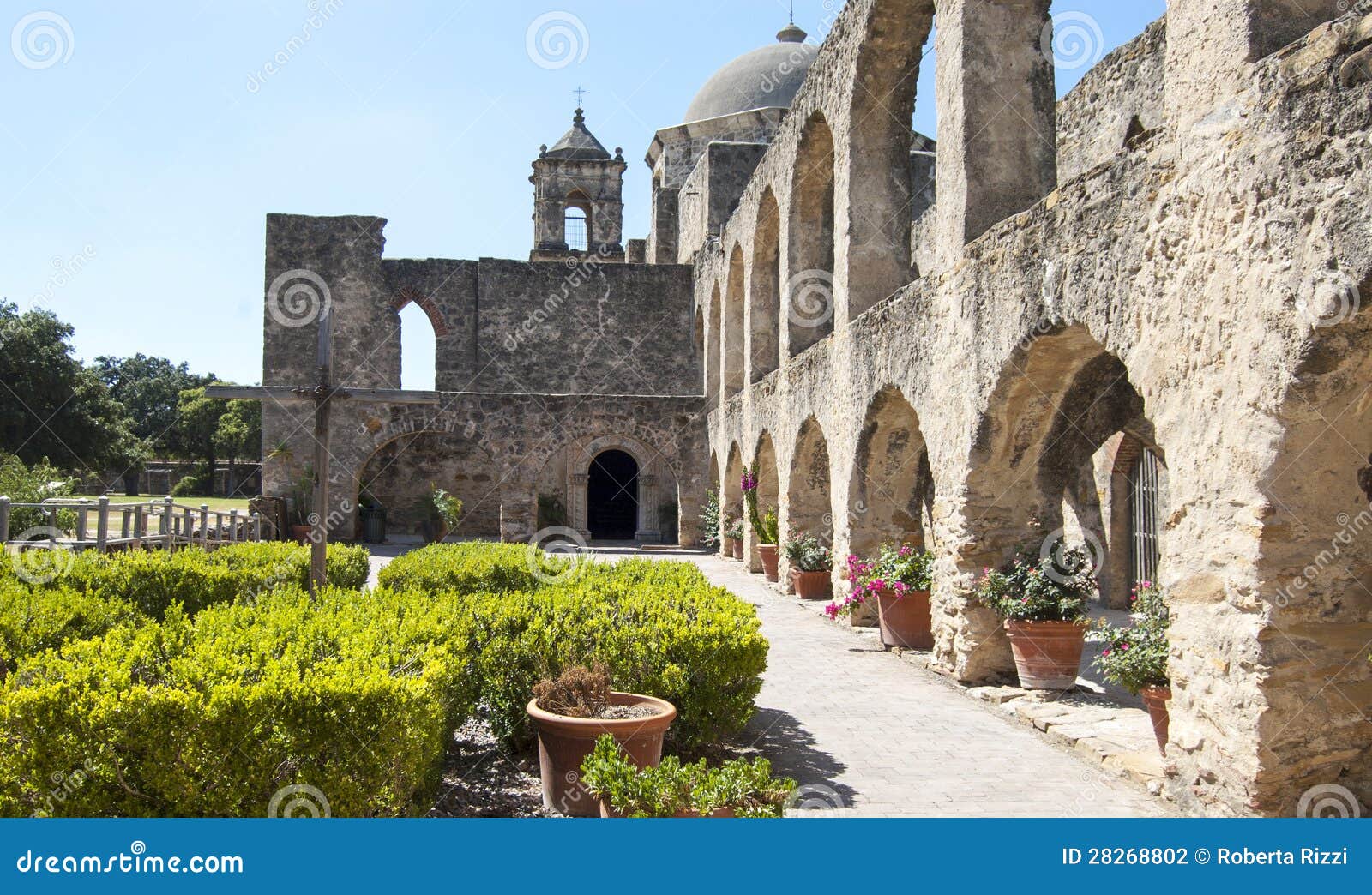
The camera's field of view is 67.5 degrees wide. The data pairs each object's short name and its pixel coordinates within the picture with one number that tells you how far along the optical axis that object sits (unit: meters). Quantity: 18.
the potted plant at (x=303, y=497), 20.00
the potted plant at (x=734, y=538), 17.89
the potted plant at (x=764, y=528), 15.14
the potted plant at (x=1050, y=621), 6.94
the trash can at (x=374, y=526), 21.53
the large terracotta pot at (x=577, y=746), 4.48
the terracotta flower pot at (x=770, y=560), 15.09
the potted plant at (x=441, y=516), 20.34
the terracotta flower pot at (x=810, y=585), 12.91
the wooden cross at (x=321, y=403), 6.54
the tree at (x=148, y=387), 52.84
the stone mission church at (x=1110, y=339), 4.29
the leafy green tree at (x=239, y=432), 42.88
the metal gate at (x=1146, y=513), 11.66
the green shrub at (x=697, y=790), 3.45
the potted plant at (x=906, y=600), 8.98
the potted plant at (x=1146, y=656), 5.18
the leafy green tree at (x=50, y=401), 29.78
